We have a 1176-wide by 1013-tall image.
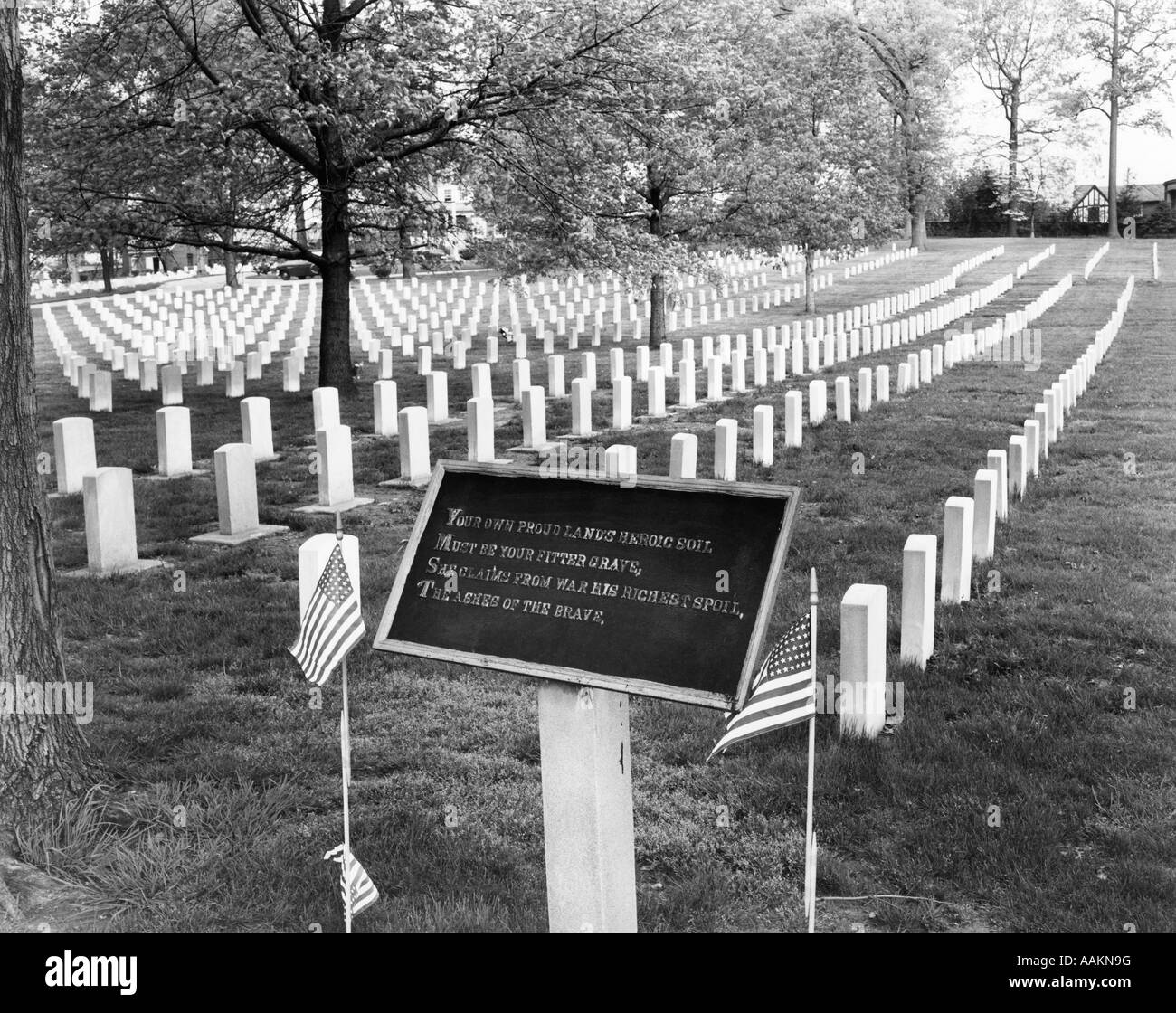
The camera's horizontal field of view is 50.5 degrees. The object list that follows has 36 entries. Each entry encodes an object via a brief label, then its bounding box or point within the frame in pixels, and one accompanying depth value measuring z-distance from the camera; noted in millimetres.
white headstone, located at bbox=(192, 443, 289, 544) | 9922
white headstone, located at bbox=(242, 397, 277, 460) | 13266
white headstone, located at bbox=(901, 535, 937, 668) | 6312
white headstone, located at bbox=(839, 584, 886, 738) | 5543
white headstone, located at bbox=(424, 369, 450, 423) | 15953
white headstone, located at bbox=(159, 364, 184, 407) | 17797
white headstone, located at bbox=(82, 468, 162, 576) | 8734
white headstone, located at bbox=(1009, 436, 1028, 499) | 10484
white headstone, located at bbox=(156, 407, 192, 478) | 12453
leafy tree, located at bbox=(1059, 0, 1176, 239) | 60062
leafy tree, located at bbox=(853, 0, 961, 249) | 58688
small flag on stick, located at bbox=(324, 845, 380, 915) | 4023
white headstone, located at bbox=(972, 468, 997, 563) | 8562
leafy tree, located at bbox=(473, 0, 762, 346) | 16453
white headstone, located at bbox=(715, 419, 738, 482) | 11656
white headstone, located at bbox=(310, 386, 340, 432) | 13422
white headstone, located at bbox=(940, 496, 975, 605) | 7422
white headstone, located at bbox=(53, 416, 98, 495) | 11531
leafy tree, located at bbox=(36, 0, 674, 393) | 14648
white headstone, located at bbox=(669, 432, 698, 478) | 10625
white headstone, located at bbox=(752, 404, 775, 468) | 12391
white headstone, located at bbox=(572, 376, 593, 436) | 14844
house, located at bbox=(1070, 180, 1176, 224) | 76250
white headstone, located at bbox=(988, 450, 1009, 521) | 9203
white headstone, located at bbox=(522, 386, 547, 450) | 14125
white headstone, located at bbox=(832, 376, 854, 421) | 14961
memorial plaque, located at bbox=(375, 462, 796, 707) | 3672
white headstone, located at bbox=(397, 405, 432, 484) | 12172
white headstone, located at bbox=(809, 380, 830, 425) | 14727
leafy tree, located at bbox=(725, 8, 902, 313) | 27359
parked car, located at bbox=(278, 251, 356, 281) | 51812
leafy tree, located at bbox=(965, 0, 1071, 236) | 65688
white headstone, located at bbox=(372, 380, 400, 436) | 14914
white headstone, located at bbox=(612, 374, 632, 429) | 15203
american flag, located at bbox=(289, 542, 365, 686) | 4602
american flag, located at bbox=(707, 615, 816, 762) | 3850
